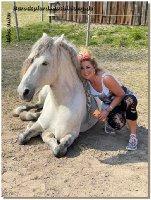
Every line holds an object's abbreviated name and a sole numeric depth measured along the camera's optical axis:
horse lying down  3.91
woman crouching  4.24
